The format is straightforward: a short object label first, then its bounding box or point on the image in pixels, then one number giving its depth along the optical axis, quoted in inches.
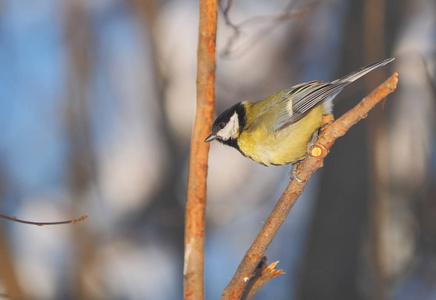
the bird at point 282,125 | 138.5
